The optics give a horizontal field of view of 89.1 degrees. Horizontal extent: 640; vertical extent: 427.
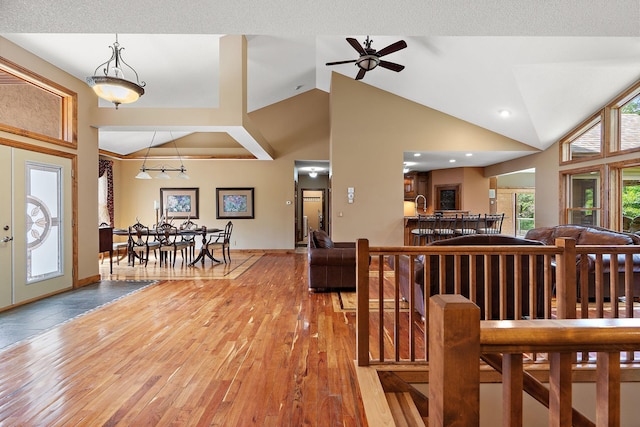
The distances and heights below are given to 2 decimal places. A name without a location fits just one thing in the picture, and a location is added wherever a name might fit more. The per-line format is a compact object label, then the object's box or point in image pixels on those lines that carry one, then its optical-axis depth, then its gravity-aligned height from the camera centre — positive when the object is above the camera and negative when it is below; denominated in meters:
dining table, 6.51 -0.46
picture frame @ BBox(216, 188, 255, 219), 8.98 +0.19
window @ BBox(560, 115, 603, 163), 5.64 +1.25
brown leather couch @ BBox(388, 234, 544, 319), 3.02 -0.64
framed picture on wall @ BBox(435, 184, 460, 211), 9.98 +0.41
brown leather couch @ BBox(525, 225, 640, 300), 3.90 -0.39
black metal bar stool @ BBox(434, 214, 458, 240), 6.87 -0.37
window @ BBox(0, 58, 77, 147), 3.86 +1.37
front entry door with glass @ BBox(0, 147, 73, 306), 3.95 -0.19
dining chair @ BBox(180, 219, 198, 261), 6.88 -0.64
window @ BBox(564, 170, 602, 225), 5.71 +0.23
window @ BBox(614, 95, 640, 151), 4.98 +1.35
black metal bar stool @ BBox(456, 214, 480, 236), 6.86 -0.33
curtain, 8.00 +0.75
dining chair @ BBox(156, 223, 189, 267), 6.43 -0.58
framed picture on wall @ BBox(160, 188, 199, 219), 8.97 +0.25
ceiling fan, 4.64 +2.29
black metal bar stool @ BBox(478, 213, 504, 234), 6.83 -0.28
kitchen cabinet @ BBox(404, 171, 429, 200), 10.80 +0.87
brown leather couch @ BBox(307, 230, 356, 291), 4.64 -0.84
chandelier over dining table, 8.50 +1.18
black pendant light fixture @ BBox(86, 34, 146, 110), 3.28 +1.27
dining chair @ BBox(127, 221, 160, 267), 6.35 -0.68
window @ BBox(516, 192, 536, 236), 10.30 -0.03
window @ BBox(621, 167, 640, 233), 5.14 +0.17
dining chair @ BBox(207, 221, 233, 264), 6.91 -0.72
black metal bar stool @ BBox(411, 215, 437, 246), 6.86 -0.39
